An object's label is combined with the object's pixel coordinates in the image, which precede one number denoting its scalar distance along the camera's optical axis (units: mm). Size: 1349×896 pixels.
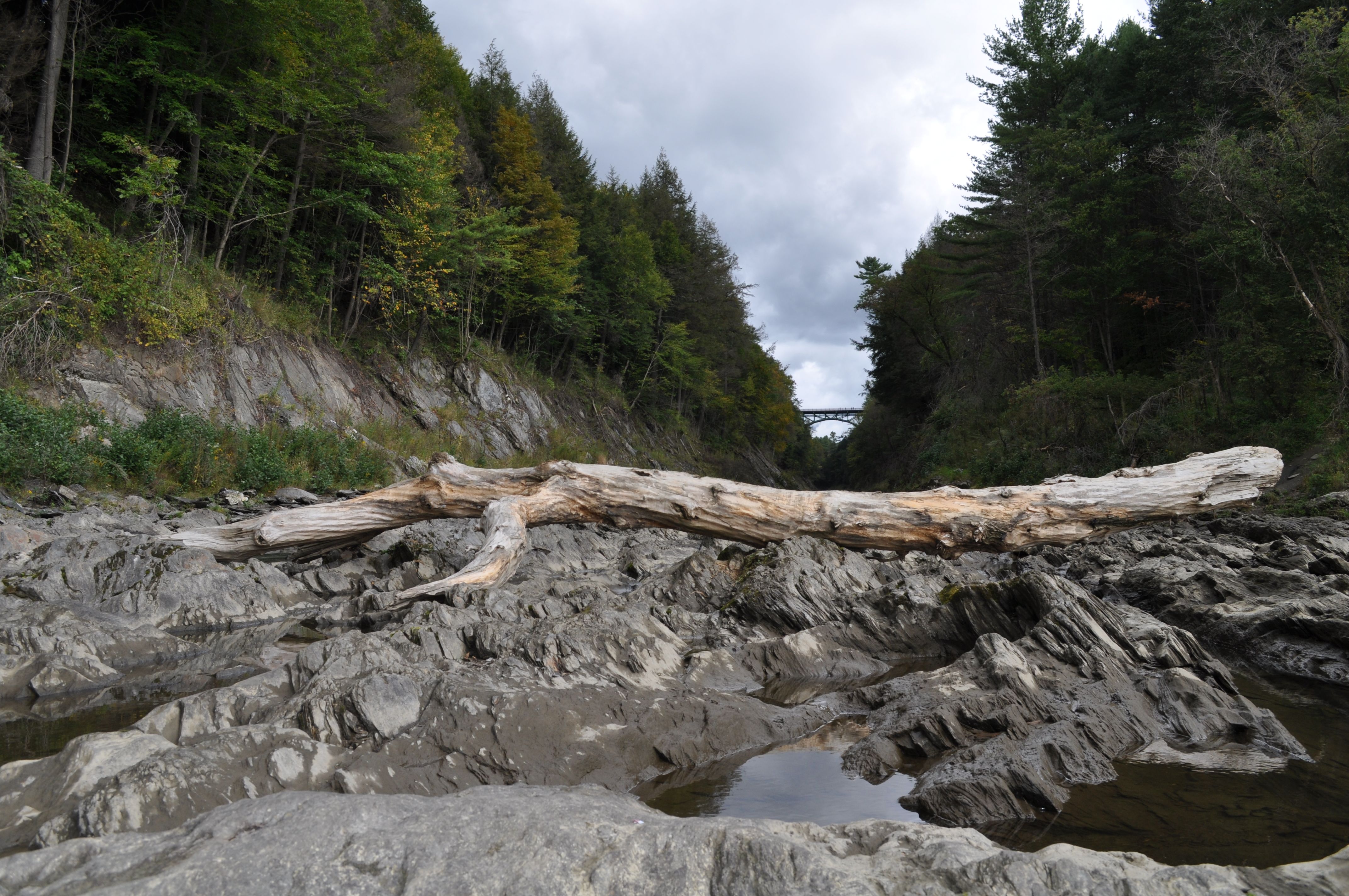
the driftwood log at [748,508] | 7336
